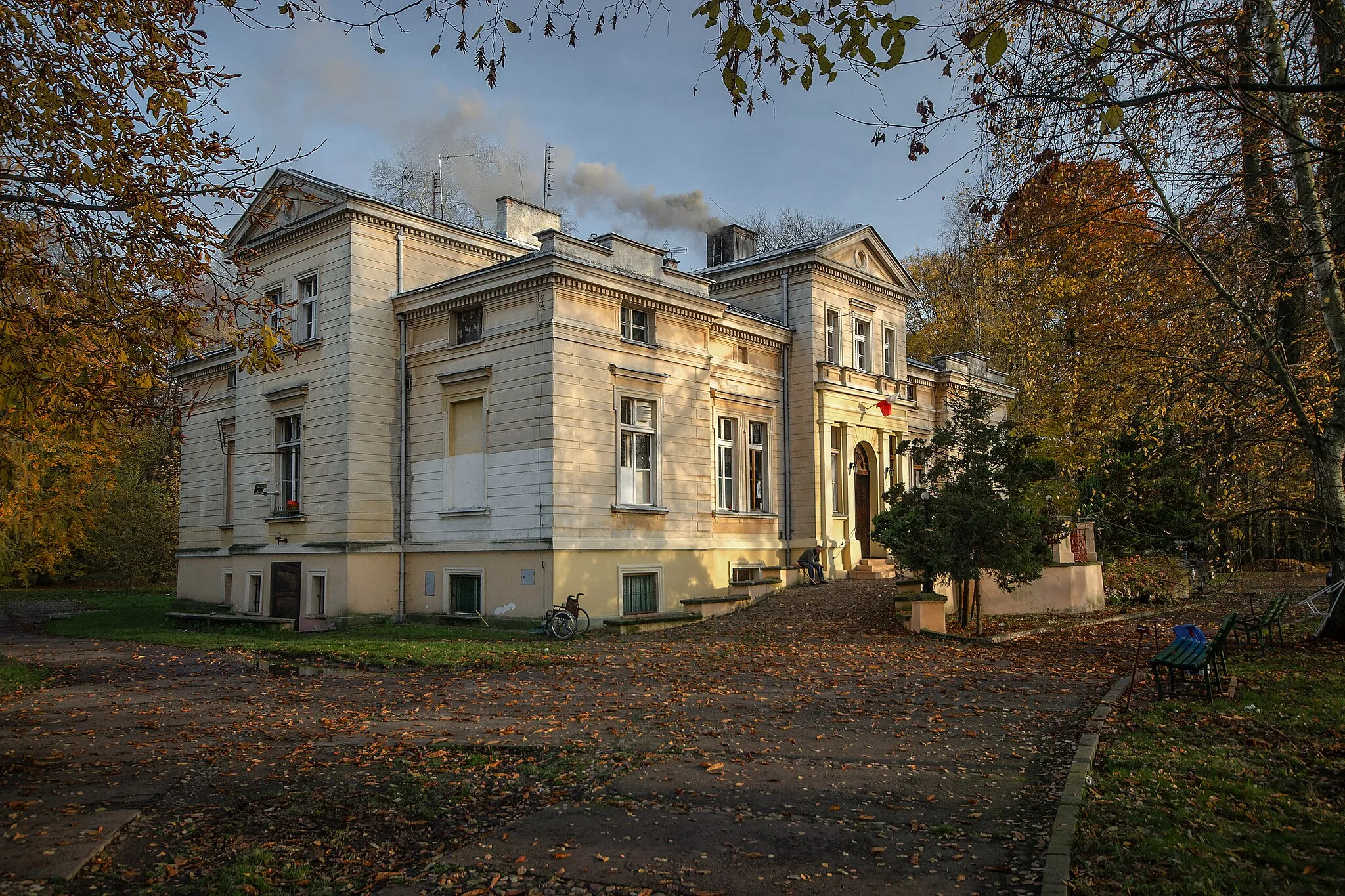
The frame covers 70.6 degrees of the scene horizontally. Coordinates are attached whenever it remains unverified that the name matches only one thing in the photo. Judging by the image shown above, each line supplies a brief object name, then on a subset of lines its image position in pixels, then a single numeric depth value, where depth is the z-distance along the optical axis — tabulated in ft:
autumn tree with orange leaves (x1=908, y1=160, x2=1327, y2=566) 40.45
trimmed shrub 81.00
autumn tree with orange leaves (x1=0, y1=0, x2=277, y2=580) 24.43
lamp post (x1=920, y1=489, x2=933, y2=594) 56.54
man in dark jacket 81.46
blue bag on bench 37.37
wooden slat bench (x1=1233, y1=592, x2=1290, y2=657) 45.29
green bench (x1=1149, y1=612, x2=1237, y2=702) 33.50
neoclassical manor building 66.59
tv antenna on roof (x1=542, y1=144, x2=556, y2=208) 97.35
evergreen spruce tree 54.34
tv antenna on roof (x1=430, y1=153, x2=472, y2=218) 103.40
